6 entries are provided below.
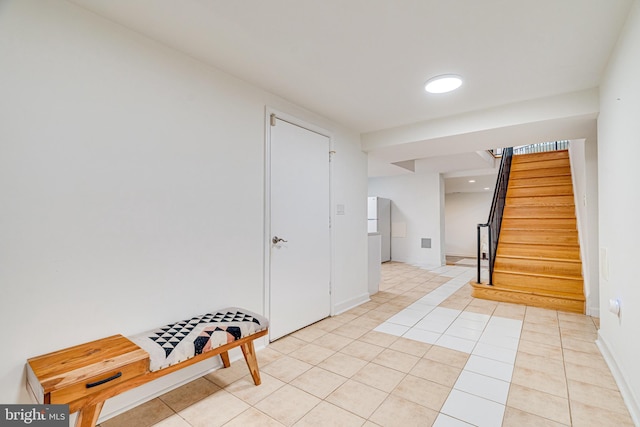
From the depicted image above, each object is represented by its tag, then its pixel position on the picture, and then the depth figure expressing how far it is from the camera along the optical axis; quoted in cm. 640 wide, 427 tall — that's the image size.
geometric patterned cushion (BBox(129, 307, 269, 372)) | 160
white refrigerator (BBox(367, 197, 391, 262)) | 739
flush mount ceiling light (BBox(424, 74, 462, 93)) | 244
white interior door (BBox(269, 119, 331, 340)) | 280
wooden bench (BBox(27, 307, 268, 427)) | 129
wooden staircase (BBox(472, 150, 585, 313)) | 394
